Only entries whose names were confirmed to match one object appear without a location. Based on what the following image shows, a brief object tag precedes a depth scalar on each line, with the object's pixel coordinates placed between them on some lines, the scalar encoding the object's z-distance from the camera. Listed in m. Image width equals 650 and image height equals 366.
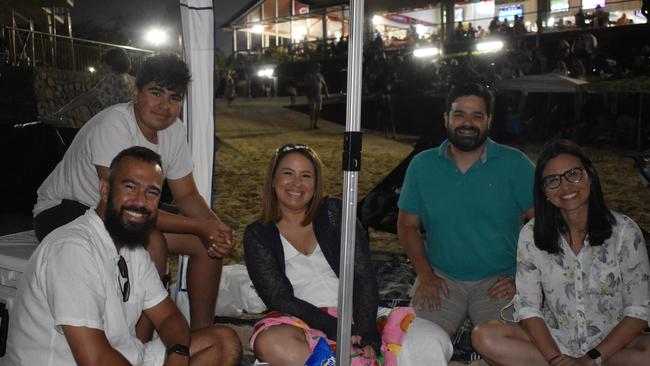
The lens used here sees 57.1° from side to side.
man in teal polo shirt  3.33
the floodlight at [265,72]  31.79
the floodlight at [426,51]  25.58
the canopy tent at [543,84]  14.57
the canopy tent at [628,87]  13.51
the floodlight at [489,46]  23.14
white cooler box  2.85
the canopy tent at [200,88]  3.83
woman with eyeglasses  2.69
